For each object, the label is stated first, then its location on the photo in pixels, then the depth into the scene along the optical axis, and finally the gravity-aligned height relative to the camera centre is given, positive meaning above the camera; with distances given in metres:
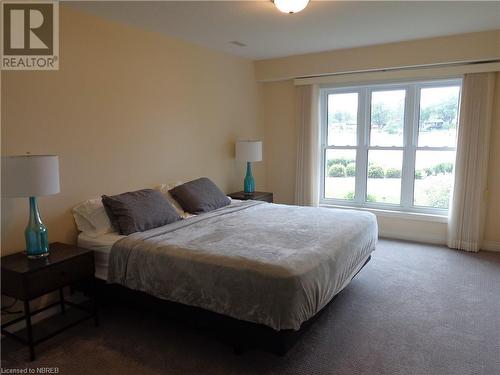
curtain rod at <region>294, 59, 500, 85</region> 4.07 +1.08
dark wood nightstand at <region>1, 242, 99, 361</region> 2.32 -0.84
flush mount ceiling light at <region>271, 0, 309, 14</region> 2.68 +1.15
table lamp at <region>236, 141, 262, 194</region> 4.85 +0.05
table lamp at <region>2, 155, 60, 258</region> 2.35 -0.21
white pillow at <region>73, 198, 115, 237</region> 3.03 -0.56
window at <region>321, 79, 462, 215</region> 4.63 +0.19
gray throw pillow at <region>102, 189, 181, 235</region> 3.04 -0.50
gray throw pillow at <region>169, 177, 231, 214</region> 3.77 -0.44
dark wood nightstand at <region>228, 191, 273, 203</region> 4.77 -0.54
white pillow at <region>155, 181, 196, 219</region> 3.72 -0.46
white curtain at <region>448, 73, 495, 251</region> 4.13 -0.03
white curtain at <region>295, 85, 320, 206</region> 5.21 +0.18
